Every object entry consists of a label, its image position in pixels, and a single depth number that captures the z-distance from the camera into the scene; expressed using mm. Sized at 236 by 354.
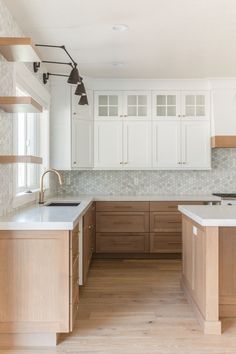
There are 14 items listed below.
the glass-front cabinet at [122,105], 4992
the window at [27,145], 3547
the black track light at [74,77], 3260
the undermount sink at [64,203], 4092
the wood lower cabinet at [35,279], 2375
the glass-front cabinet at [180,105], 4992
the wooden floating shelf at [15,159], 2516
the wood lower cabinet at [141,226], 4715
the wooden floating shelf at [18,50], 2357
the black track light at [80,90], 3504
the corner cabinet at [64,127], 4695
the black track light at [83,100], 3645
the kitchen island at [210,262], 2553
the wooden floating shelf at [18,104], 2473
